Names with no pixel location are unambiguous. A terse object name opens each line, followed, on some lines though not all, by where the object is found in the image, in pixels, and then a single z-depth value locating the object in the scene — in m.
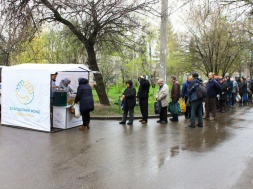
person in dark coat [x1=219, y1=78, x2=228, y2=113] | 14.13
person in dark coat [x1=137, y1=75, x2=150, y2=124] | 10.35
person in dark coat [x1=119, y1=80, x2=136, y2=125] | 10.16
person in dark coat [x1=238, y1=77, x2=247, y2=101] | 18.05
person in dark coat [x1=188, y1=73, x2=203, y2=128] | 9.64
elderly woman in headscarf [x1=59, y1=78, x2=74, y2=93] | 10.34
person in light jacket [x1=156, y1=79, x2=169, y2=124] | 10.41
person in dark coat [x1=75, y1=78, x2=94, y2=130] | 9.18
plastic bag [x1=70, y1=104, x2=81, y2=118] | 9.39
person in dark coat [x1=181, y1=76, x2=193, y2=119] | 11.15
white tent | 8.99
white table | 9.42
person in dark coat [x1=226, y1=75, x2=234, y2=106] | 15.73
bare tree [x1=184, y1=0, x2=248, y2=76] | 21.52
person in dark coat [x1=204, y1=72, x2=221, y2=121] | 11.44
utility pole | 12.44
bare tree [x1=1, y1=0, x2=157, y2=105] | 11.70
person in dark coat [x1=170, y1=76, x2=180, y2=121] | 10.87
